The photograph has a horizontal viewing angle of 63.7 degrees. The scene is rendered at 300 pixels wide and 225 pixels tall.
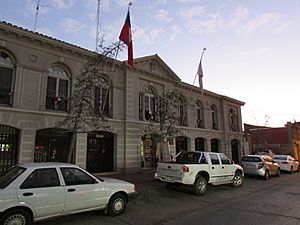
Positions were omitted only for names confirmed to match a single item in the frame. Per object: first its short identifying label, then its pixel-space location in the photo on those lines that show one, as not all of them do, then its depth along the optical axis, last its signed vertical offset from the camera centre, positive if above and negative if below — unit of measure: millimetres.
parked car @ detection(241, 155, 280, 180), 16109 -983
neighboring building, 35969 +1886
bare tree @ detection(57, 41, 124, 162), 10648 +2990
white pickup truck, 10141 -855
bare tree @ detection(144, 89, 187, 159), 15133 +2104
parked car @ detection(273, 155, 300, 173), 20692 -1039
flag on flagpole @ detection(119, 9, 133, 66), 13992 +6916
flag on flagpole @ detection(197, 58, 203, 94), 19734 +6494
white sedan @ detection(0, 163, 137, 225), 5355 -1003
